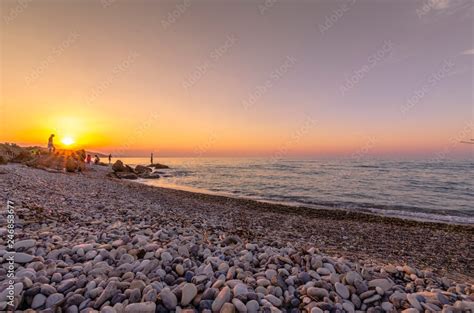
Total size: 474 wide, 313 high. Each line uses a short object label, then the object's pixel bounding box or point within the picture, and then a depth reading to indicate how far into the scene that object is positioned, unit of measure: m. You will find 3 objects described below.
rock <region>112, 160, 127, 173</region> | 33.56
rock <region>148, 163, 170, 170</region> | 56.84
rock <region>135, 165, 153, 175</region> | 37.44
